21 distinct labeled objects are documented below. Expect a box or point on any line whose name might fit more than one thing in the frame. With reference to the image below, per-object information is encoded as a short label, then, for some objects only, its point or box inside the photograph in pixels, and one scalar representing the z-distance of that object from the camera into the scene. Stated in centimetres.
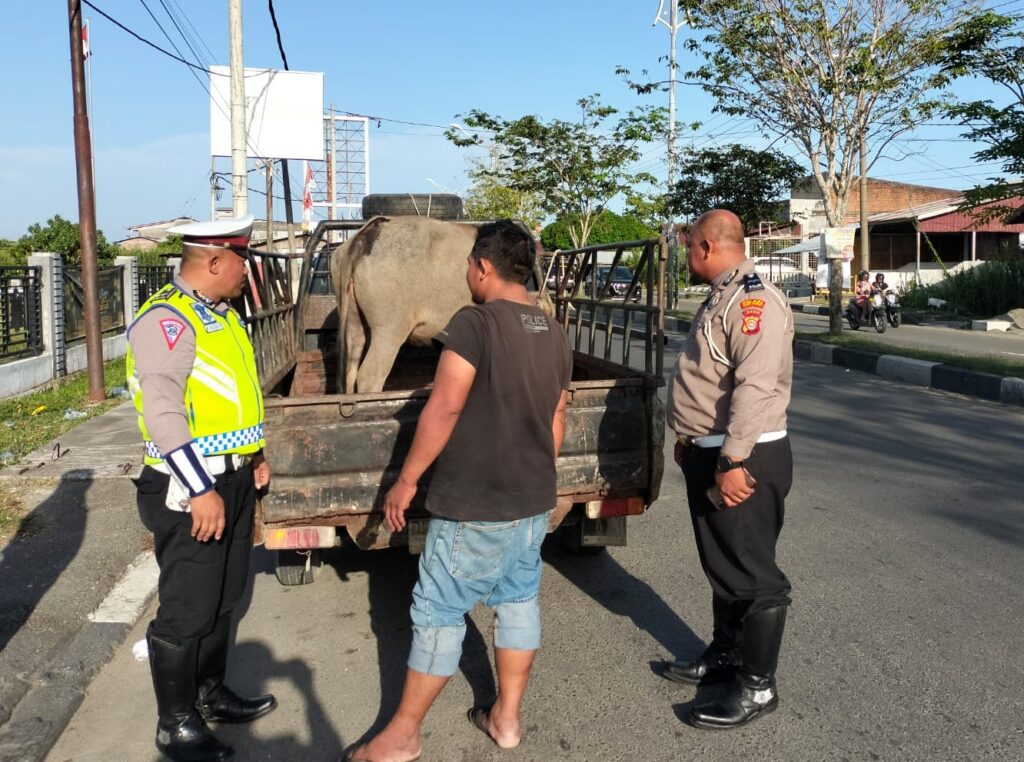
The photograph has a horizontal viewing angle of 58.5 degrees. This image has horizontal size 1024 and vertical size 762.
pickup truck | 367
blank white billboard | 2289
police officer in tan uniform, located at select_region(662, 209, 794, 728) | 304
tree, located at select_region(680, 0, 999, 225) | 1510
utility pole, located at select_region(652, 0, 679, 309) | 2464
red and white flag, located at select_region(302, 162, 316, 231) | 2353
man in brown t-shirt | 279
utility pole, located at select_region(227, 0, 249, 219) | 1447
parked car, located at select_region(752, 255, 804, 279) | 3918
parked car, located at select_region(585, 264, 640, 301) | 2566
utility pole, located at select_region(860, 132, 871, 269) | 2267
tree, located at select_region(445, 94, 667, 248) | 2272
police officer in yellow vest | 274
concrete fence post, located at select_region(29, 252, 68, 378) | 1155
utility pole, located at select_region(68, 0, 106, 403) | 995
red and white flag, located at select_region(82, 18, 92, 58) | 992
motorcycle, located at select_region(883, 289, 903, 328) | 1991
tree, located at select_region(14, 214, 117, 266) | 2411
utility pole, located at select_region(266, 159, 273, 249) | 1420
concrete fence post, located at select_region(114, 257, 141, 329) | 1523
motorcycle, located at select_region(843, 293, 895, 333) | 1873
